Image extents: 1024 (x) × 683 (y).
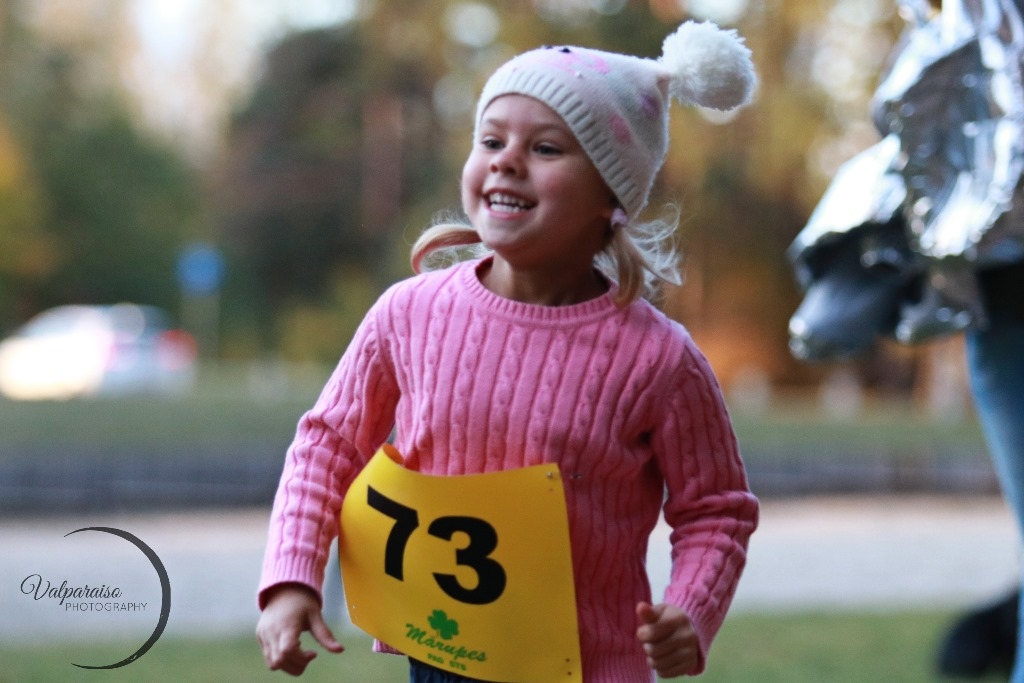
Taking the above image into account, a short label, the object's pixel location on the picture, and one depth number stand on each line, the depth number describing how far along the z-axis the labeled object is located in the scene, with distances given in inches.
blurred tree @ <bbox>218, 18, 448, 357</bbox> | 1023.6
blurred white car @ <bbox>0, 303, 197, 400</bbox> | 737.6
